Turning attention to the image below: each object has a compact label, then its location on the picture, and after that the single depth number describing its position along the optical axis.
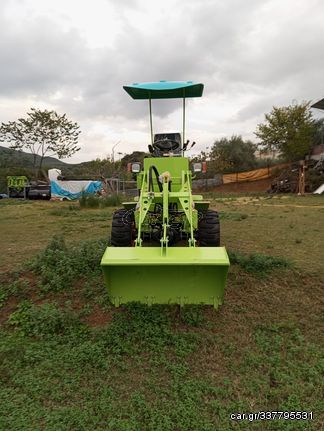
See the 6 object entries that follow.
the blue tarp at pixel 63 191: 22.93
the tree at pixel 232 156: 32.16
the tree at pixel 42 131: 30.17
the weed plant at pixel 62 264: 4.70
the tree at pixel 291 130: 27.00
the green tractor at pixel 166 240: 3.42
